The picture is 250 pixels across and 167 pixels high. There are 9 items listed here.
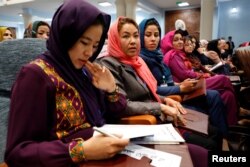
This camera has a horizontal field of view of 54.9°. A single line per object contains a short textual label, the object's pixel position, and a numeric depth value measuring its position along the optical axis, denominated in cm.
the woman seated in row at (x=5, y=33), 312
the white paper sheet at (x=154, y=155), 73
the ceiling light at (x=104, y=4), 819
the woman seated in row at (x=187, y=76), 250
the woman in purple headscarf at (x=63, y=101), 72
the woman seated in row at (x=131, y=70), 141
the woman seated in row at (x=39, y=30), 246
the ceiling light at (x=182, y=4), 810
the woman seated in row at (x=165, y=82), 195
